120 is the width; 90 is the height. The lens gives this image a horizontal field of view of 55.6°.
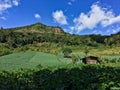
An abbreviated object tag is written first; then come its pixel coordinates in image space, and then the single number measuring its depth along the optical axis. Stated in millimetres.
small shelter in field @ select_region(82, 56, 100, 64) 25868
